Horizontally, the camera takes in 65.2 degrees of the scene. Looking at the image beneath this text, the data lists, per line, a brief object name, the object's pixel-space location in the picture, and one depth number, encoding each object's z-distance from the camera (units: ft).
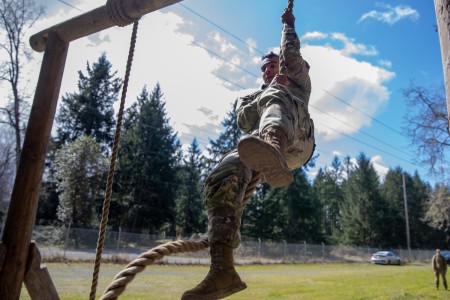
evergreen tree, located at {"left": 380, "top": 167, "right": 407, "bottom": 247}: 163.53
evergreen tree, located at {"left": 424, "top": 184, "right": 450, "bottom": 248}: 83.92
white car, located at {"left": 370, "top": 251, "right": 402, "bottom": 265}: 110.22
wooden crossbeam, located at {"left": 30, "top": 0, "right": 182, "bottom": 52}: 9.10
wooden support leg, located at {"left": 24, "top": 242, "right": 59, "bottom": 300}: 8.24
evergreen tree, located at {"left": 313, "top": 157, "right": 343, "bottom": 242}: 216.54
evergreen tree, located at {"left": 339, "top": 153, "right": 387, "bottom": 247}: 159.12
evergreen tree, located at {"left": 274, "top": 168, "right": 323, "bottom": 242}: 135.64
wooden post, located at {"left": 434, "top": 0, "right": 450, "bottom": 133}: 6.60
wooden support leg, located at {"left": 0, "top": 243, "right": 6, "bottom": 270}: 7.79
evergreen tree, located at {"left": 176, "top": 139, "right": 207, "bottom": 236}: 129.18
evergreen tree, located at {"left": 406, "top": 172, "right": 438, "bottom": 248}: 179.63
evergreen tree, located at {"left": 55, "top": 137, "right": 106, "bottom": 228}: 83.41
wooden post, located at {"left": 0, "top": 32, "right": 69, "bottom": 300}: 7.93
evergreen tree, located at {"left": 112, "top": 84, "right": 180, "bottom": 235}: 116.06
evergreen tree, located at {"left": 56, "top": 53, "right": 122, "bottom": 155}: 122.93
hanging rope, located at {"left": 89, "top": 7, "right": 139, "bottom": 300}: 6.61
